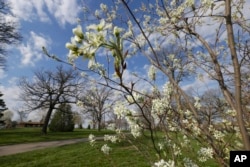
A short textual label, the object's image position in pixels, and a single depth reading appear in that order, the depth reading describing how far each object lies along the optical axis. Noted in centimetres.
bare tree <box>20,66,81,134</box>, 1346
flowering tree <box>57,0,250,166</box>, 44
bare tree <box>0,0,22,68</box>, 889
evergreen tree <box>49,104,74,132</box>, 1438
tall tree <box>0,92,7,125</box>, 1322
